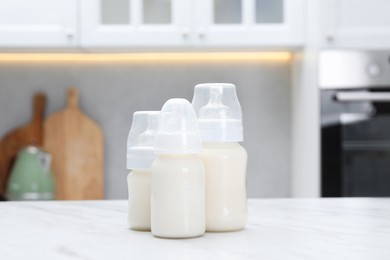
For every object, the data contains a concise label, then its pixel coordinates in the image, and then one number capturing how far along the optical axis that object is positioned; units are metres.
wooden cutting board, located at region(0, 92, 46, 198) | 3.78
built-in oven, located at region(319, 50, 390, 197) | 3.23
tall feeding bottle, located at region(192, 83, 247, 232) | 1.20
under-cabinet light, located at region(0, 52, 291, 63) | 3.87
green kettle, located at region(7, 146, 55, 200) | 3.63
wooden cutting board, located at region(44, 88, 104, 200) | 3.76
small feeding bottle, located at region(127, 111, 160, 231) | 1.22
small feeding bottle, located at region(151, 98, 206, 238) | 1.11
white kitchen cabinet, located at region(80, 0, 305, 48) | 3.35
